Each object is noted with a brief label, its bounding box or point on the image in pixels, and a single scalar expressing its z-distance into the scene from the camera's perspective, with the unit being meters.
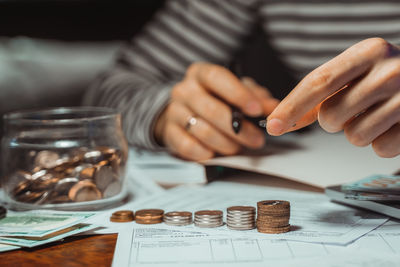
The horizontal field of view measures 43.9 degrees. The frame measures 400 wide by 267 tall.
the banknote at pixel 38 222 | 0.53
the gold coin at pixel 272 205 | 0.52
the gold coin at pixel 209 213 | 0.55
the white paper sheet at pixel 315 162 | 0.74
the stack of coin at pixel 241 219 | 0.53
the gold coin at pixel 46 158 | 0.65
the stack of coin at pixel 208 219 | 0.54
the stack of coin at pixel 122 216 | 0.58
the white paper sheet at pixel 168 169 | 0.82
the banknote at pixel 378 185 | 0.60
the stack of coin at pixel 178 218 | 0.56
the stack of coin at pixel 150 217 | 0.57
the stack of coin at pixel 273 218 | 0.52
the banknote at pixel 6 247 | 0.49
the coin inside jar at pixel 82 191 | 0.63
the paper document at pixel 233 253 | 0.44
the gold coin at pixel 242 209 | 0.54
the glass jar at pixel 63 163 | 0.63
